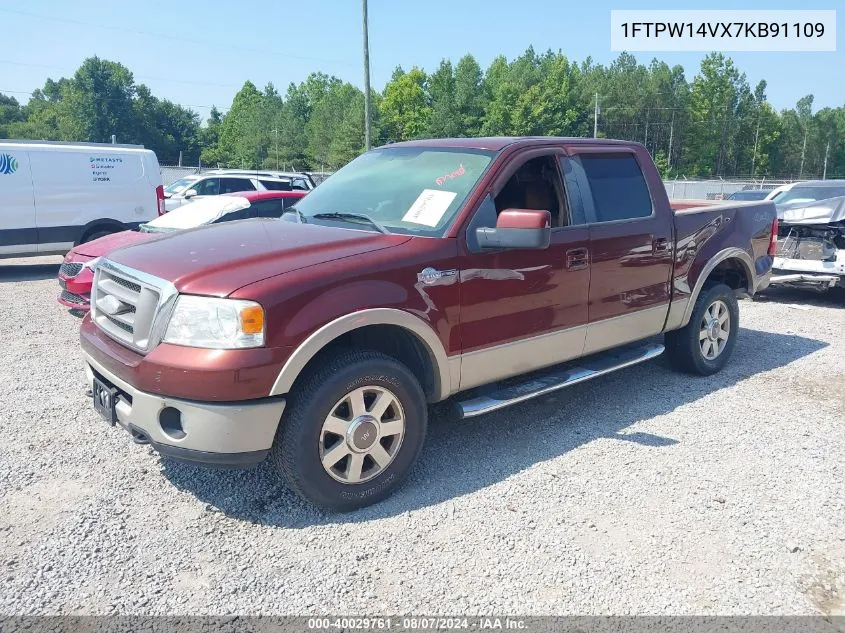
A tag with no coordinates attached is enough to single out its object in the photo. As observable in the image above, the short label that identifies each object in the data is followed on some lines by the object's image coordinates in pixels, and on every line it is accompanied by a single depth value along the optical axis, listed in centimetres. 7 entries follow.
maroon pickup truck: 315
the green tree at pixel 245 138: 6550
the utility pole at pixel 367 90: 2072
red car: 711
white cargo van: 1069
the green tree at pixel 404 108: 7525
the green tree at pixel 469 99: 7019
